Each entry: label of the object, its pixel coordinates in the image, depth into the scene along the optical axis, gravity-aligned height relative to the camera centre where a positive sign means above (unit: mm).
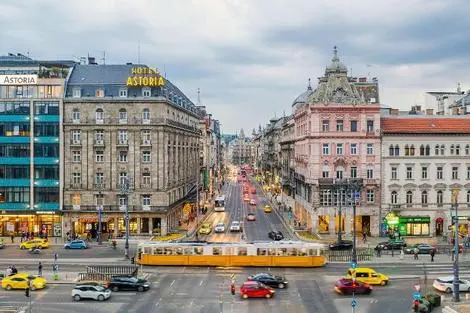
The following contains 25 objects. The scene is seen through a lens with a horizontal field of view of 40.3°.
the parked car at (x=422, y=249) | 80125 -10673
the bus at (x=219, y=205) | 142962 -9175
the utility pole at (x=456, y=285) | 53250 -10187
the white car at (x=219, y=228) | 105562 -10616
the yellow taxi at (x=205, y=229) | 102825 -10642
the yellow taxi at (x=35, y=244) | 87000 -10826
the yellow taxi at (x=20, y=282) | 60531 -11147
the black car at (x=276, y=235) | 93562 -10610
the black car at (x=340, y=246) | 83156 -10673
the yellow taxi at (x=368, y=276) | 61500 -10847
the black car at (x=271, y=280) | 61219 -11110
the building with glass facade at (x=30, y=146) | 98938 +2870
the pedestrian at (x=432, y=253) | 75188 -10581
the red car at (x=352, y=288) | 58031 -11244
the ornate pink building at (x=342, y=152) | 97375 +1809
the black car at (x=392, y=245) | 82562 -10542
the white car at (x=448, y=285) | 58406 -11122
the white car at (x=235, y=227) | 105538 -10394
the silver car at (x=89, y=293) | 56312 -11314
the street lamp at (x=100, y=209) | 91062 -6452
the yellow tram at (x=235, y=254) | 72688 -10287
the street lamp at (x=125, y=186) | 92400 -3216
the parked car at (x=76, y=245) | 87125 -10974
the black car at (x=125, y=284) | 59938 -11210
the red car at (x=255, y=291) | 56812 -11263
